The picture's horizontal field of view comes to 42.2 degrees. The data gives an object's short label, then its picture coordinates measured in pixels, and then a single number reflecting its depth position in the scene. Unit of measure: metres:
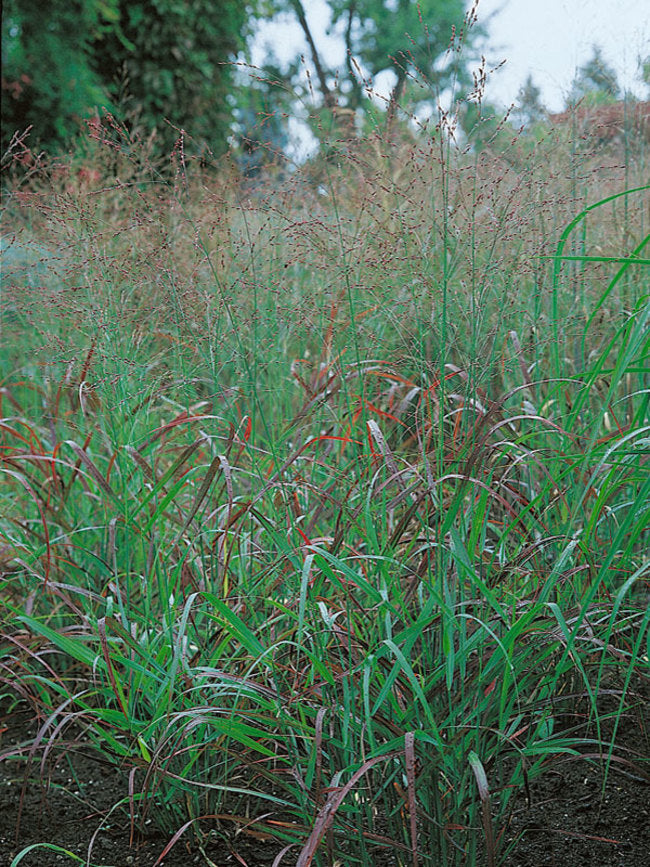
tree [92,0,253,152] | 9.26
